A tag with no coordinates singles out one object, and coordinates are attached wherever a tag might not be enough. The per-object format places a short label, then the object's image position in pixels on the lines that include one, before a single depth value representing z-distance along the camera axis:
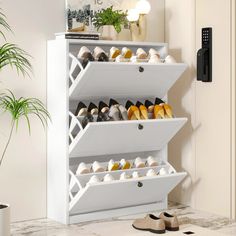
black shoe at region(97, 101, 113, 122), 3.78
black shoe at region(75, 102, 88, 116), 3.81
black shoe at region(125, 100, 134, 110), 4.08
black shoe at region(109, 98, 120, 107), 3.98
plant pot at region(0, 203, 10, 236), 3.36
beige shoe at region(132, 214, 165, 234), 3.61
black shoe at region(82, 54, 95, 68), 3.70
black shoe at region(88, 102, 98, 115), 3.84
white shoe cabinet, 3.75
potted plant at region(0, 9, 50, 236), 3.39
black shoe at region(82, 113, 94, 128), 3.72
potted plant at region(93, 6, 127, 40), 4.08
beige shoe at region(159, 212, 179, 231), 3.66
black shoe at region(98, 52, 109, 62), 3.77
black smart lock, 4.15
